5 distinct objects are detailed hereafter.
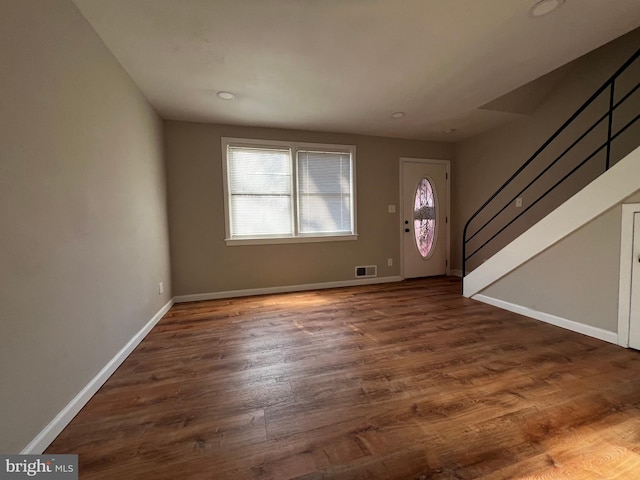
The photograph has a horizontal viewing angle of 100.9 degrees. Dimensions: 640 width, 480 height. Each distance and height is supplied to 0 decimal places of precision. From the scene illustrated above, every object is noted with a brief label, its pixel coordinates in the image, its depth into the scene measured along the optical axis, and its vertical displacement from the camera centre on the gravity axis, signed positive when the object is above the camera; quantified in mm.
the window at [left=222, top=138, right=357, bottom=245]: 3902 +523
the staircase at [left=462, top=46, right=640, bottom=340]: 2227 +339
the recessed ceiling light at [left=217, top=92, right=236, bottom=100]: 2848 +1435
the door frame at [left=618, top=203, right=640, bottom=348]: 2131 -443
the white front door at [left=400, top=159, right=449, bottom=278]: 4734 +116
